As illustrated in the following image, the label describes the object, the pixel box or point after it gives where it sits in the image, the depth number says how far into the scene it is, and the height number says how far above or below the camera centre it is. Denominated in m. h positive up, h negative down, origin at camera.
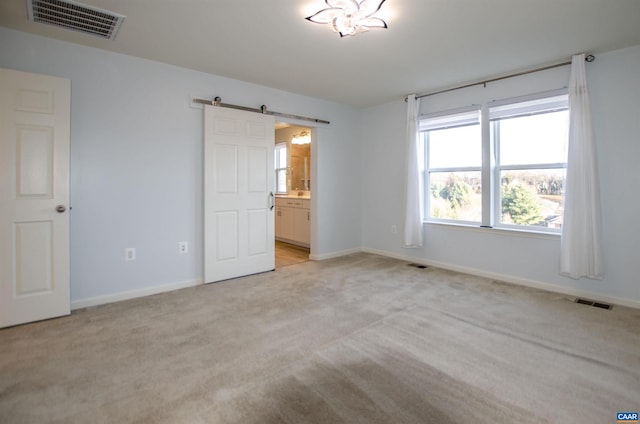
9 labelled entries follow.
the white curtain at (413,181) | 4.55 +0.46
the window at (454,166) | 4.23 +0.67
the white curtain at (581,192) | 3.13 +0.21
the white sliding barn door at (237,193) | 3.75 +0.26
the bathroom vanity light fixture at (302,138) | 6.52 +1.59
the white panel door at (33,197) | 2.57 +0.15
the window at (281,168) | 7.36 +1.08
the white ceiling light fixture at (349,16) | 2.27 +1.49
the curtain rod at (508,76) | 3.21 +1.64
